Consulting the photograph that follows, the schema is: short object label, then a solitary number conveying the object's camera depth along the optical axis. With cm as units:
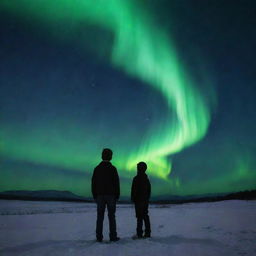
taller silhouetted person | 736
